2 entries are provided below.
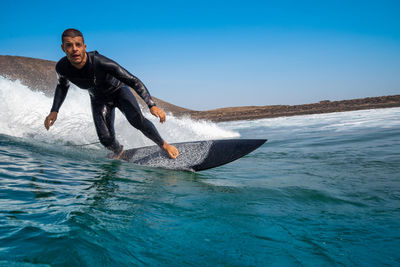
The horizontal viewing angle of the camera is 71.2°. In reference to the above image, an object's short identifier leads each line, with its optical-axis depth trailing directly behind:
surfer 3.78
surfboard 4.32
